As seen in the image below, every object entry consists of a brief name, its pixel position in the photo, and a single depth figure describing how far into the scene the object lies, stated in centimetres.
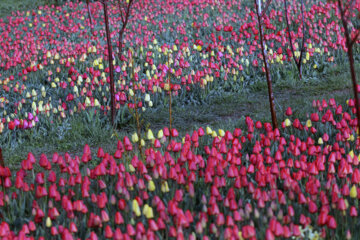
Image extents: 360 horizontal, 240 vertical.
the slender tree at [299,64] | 1667
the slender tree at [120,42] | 1579
